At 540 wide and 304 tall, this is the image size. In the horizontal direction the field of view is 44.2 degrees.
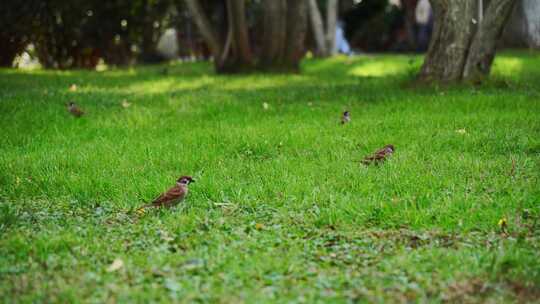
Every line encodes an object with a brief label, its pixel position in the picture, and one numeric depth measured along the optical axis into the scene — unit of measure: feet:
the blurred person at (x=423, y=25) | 100.27
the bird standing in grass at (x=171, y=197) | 17.63
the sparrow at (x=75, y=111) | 30.04
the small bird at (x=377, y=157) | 21.29
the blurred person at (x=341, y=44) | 98.84
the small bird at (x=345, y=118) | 27.89
